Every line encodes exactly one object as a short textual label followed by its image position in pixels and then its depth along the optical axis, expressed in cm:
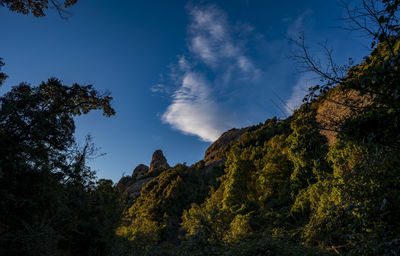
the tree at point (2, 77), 1108
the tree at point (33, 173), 903
